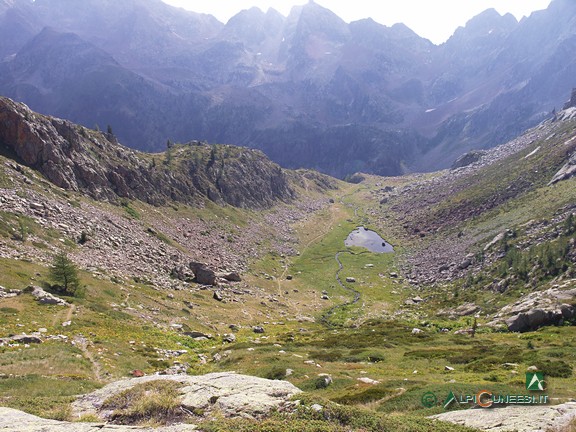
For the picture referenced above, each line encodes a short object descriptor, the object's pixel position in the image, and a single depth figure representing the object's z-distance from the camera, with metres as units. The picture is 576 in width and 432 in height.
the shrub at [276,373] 31.88
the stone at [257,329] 62.25
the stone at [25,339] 33.06
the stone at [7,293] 42.80
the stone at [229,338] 54.16
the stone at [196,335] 51.97
